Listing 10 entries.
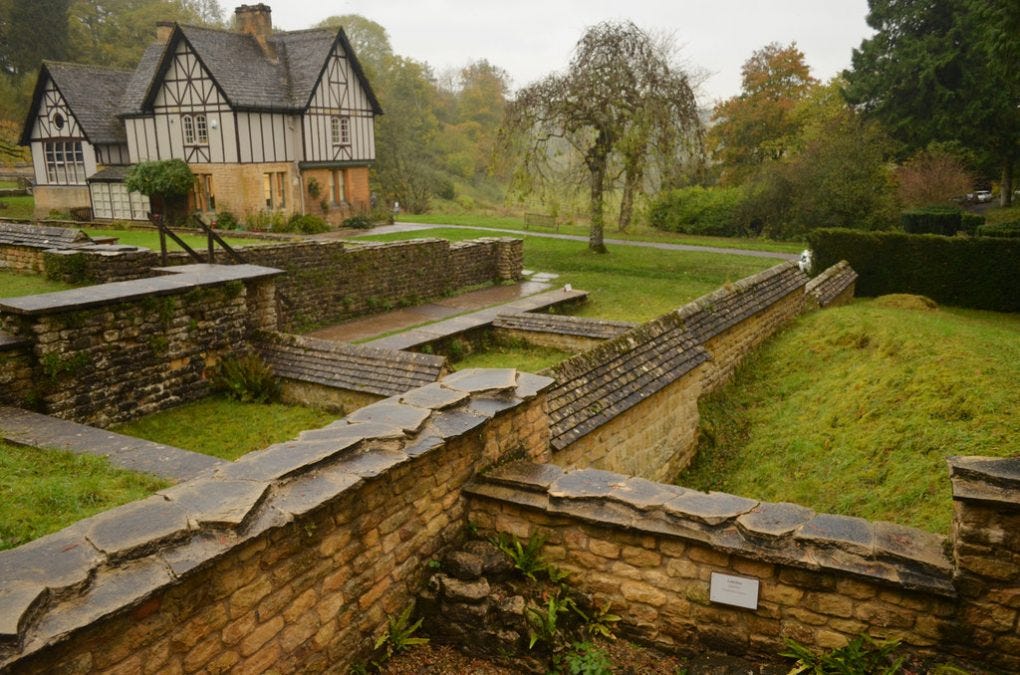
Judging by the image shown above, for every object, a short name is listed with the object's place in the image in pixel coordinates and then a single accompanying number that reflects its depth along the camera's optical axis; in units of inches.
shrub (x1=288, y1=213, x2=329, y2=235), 1149.1
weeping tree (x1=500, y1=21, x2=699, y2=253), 924.0
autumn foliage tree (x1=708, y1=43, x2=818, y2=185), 1572.3
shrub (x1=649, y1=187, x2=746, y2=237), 1344.7
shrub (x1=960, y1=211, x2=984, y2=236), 1035.3
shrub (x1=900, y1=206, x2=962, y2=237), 1028.5
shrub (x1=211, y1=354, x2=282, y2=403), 399.9
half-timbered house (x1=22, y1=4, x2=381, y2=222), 1143.6
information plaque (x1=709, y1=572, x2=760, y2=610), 163.0
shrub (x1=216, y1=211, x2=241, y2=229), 1141.7
